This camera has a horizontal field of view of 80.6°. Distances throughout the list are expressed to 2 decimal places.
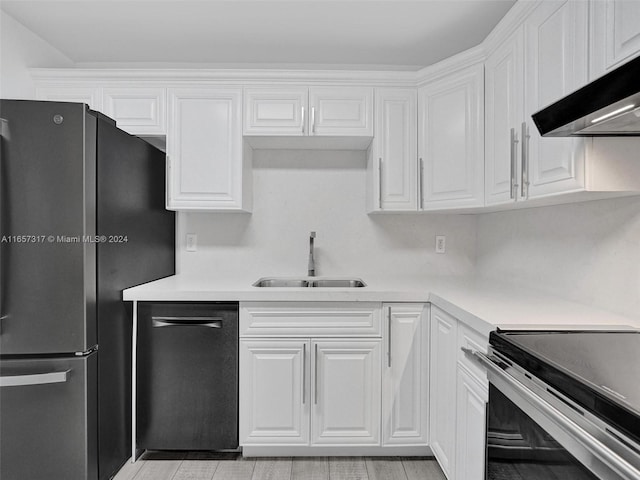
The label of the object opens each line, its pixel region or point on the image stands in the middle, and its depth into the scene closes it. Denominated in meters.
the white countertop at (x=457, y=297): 1.30
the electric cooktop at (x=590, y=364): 0.74
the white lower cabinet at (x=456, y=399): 1.36
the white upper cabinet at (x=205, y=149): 2.27
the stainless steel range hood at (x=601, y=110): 0.85
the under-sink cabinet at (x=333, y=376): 1.98
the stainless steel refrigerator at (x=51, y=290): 1.57
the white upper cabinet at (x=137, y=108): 2.27
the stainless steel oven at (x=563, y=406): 0.72
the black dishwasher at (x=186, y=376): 1.97
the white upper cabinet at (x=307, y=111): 2.28
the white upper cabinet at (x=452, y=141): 1.97
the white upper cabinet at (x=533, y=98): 1.24
